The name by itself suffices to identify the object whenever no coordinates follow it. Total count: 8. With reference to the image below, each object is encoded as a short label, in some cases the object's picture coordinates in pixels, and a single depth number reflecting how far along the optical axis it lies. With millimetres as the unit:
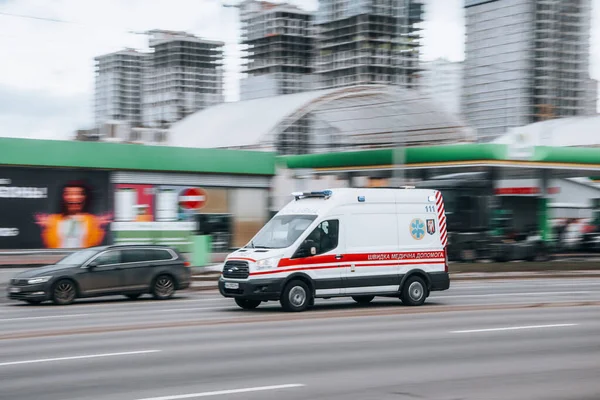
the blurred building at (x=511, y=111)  186625
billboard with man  38281
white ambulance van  19031
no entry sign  31453
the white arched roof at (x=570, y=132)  79312
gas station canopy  45656
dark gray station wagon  22031
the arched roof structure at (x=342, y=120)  54812
